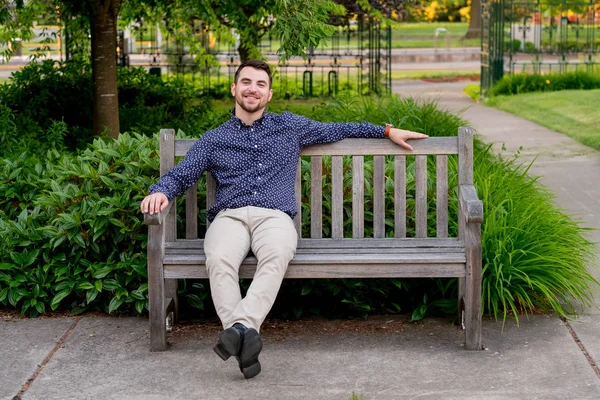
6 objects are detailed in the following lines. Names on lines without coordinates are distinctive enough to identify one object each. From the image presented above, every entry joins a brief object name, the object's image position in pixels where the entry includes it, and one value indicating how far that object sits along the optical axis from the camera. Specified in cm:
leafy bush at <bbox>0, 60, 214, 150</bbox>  933
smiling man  467
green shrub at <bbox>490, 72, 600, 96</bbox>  1908
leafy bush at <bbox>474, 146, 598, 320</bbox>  525
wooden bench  475
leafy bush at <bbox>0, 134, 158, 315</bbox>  532
